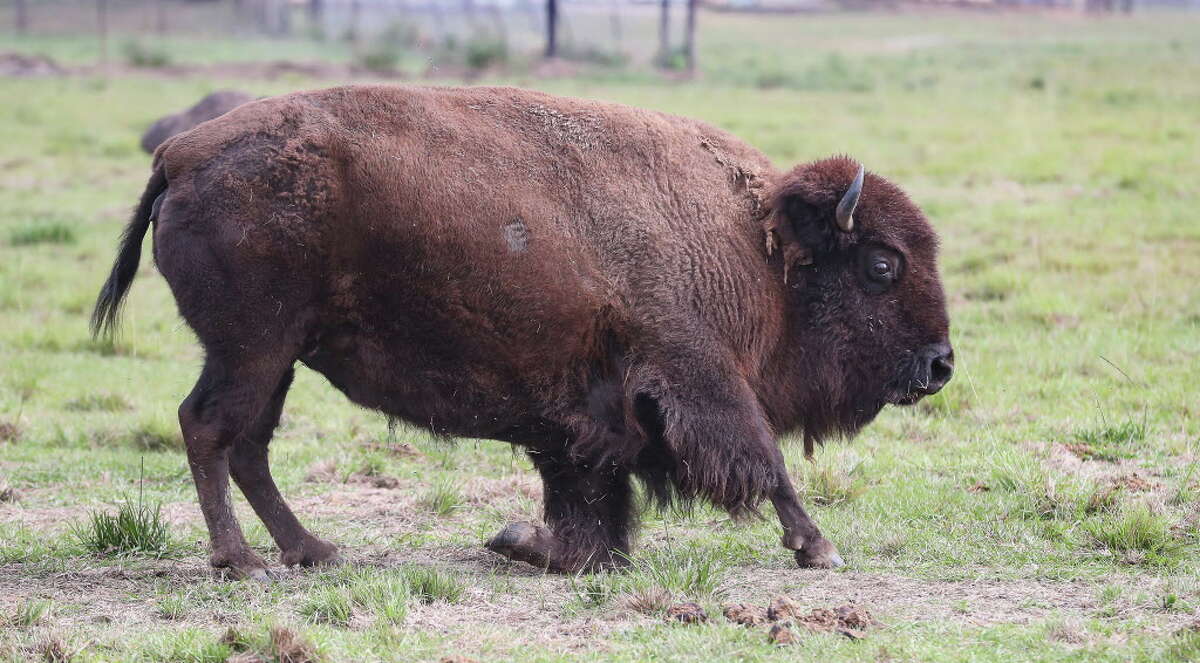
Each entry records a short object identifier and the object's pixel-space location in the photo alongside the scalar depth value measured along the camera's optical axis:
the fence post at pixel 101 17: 77.39
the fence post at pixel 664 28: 57.33
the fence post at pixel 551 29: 56.72
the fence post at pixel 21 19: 77.49
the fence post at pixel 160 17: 82.06
